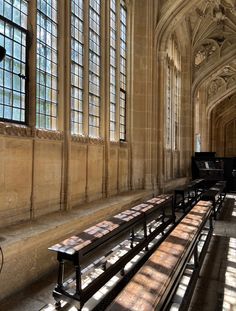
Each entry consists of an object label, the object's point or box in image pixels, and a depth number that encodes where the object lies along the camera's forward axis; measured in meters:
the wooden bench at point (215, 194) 5.23
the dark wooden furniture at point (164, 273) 1.57
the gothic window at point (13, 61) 2.95
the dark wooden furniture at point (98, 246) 2.14
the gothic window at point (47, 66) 3.46
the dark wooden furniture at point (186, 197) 5.89
